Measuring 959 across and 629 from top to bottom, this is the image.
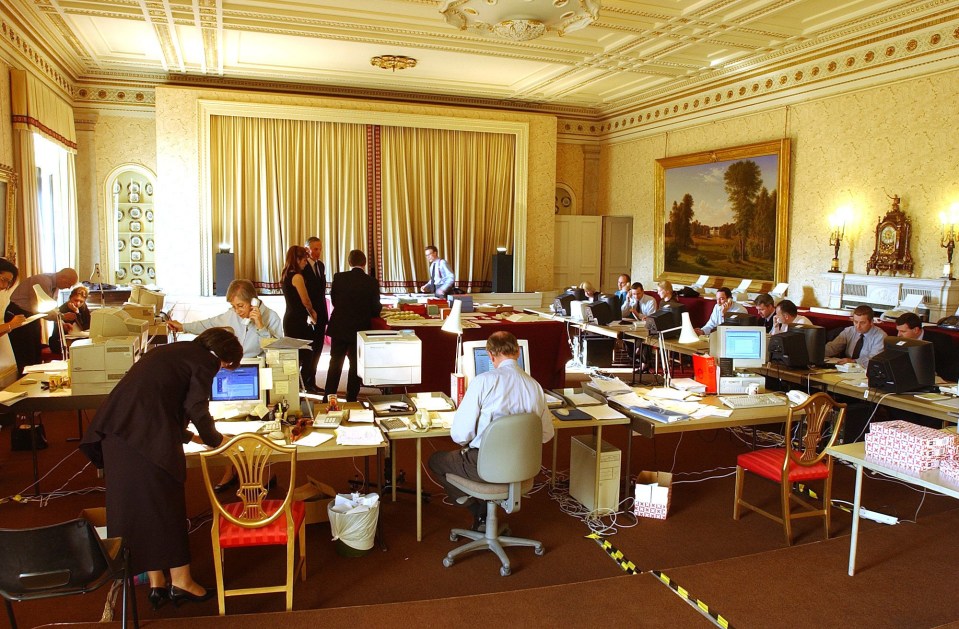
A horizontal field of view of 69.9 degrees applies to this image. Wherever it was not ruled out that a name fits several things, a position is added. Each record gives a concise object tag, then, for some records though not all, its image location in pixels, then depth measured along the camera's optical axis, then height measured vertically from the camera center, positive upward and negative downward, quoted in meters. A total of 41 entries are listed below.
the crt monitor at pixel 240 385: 4.46 -0.88
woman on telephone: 5.20 -0.54
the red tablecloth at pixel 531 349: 7.44 -1.06
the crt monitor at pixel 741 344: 5.91 -0.76
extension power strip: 4.77 -1.80
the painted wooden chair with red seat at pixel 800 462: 4.34 -1.36
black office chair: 2.67 -1.25
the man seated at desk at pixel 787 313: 7.05 -0.58
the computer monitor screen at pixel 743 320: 6.90 -0.65
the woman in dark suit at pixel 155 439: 3.21 -0.90
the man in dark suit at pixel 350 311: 6.90 -0.61
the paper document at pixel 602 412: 4.77 -1.11
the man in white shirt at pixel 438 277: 10.64 -0.39
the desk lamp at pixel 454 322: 5.45 -0.56
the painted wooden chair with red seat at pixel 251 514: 3.40 -1.34
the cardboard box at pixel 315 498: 4.39 -1.60
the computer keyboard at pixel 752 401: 5.02 -1.06
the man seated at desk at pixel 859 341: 6.52 -0.81
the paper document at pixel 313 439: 3.96 -1.11
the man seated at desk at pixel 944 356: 6.82 -0.97
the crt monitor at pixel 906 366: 5.25 -0.83
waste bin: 4.04 -1.60
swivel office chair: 3.78 -1.18
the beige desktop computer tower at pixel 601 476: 4.73 -1.54
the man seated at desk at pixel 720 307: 8.84 -0.67
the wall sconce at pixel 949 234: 8.13 +0.30
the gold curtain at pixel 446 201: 13.34 +1.02
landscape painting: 10.66 +0.73
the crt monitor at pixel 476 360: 4.87 -0.76
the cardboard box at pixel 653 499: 4.74 -1.69
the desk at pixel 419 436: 4.26 -1.14
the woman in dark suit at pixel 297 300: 7.26 -0.53
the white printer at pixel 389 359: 4.85 -0.76
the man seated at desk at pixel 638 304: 9.98 -0.73
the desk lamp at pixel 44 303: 5.99 -0.50
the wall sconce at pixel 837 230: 9.58 +0.39
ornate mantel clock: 8.74 +0.19
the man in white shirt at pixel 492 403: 3.93 -0.86
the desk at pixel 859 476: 3.47 -1.14
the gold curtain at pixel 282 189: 12.34 +1.14
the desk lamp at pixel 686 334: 6.29 -0.72
